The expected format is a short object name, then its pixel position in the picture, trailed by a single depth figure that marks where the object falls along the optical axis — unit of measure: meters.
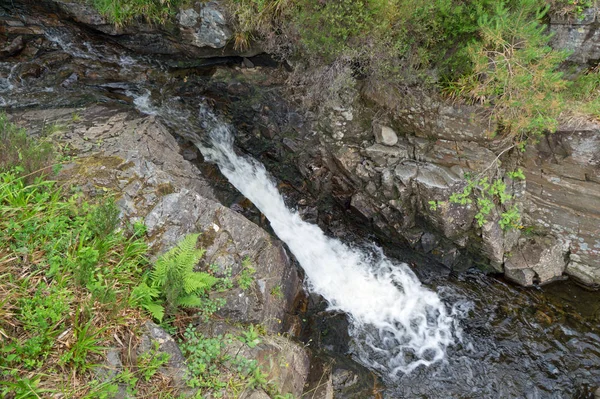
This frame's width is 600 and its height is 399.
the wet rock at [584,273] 6.02
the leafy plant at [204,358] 3.52
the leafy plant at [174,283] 3.69
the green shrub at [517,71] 4.75
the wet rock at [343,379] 4.77
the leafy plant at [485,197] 5.80
